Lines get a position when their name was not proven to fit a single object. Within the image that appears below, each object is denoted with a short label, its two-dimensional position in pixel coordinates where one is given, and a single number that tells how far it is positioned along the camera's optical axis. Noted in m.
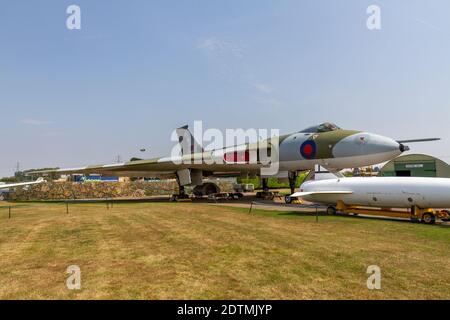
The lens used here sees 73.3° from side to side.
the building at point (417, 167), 39.44
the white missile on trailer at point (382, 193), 13.41
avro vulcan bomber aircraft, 18.98
